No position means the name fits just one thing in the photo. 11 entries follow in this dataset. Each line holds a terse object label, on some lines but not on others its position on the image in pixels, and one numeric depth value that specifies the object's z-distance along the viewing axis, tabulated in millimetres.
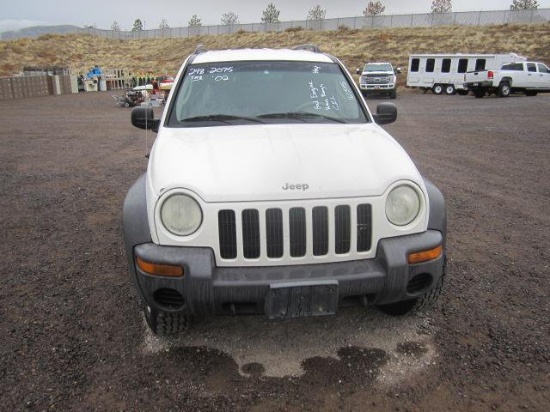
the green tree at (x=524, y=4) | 69288
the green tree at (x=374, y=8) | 83162
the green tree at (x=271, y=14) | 87688
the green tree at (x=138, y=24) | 97812
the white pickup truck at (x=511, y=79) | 24078
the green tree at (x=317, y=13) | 85688
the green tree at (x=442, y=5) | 84112
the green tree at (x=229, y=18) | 91562
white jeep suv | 2535
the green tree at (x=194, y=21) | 93375
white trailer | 28062
